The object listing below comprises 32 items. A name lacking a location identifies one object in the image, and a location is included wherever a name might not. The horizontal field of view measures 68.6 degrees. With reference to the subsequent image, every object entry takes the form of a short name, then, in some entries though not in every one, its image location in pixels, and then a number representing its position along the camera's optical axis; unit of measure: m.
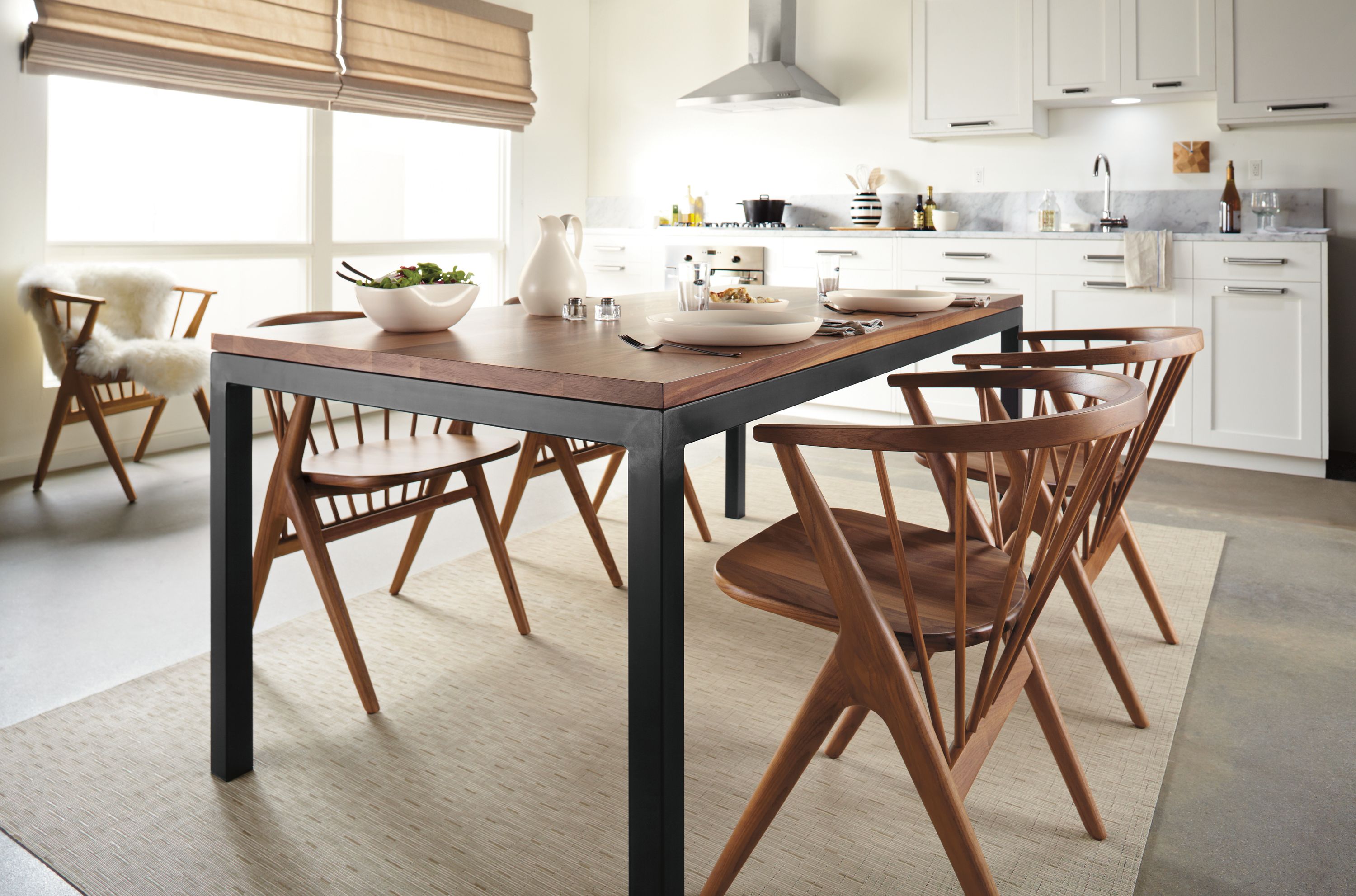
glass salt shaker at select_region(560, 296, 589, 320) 2.18
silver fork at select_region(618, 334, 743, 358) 1.59
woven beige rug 1.54
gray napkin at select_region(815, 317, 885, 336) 1.80
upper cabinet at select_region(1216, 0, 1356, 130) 4.03
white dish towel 4.25
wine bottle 4.41
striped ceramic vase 5.45
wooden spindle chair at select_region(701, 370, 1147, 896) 1.20
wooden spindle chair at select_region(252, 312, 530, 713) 2.04
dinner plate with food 1.86
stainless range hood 5.44
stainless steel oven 5.50
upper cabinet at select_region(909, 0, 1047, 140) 4.79
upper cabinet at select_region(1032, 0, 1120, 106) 4.54
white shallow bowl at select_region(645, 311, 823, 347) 1.57
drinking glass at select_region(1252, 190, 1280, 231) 4.36
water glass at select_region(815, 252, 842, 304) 2.45
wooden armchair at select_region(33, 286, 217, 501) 3.60
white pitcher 2.21
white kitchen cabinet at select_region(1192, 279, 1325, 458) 4.04
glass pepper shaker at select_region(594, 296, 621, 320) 2.12
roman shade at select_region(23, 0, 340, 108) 3.81
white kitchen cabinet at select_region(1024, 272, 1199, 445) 4.30
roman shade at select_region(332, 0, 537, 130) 4.92
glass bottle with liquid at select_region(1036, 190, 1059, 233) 4.95
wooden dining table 1.23
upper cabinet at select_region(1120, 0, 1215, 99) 4.32
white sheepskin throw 3.63
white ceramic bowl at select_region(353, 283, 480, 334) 1.73
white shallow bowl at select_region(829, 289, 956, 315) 2.25
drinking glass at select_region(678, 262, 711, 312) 2.02
